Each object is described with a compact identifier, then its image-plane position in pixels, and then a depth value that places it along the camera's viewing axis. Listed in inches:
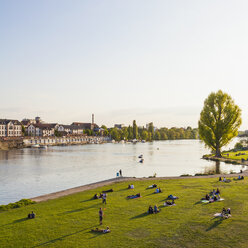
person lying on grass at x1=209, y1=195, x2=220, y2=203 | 1077.0
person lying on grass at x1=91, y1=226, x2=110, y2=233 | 783.1
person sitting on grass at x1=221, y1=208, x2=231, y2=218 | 886.6
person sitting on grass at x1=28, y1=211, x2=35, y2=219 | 941.6
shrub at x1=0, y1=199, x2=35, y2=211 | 1136.3
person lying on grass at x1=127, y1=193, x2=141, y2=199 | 1192.2
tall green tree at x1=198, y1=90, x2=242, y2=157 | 2960.1
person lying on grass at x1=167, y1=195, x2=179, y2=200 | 1109.7
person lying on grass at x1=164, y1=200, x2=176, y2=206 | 1035.6
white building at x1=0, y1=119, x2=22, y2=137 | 6732.3
